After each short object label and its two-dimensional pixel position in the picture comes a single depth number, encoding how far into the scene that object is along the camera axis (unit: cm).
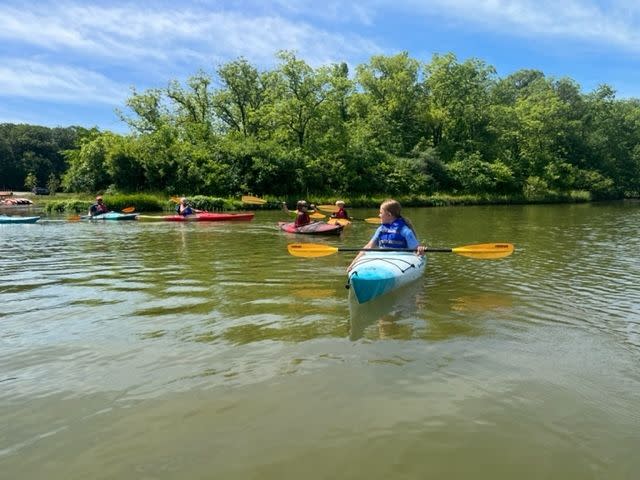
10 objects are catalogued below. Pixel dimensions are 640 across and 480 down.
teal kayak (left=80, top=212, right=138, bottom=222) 2384
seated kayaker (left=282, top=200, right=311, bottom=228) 1780
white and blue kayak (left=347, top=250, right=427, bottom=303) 727
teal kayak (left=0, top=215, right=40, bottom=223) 2233
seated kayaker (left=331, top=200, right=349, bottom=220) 1888
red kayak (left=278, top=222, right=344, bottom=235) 1678
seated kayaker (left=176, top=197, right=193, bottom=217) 2297
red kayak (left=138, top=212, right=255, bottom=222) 2289
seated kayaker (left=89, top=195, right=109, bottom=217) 2425
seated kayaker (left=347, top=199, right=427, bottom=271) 909
